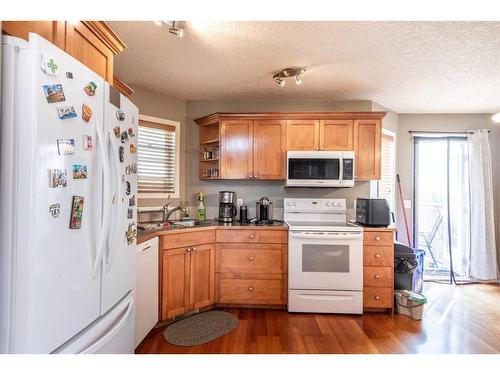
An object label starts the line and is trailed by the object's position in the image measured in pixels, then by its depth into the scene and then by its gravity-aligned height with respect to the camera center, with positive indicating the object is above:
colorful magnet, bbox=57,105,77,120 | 0.89 +0.28
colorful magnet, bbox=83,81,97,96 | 1.02 +0.42
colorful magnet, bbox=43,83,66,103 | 0.84 +0.33
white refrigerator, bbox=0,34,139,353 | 0.80 -0.06
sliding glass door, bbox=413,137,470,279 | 3.62 -0.06
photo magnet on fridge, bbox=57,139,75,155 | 0.89 +0.15
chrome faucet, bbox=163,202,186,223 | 2.72 -0.28
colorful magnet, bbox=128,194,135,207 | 1.47 -0.09
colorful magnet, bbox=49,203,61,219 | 0.86 -0.08
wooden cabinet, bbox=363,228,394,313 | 2.50 -0.80
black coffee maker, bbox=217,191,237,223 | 2.94 -0.22
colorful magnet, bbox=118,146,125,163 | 1.30 +0.18
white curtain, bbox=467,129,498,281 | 3.40 -0.29
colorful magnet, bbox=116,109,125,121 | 1.28 +0.38
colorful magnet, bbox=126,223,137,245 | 1.42 -0.28
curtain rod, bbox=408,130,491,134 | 3.58 +0.85
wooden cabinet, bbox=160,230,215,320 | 2.20 -0.85
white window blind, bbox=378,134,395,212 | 3.46 +0.28
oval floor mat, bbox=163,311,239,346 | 2.01 -1.23
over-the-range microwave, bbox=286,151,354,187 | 2.77 +0.24
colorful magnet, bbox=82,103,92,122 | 1.00 +0.31
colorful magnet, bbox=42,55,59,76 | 0.83 +0.42
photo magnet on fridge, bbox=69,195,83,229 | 0.94 -0.10
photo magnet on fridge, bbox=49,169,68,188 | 0.85 +0.03
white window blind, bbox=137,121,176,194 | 2.83 +0.35
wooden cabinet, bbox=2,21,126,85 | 0.95 +0.72
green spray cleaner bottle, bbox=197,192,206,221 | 3.08 -0.25
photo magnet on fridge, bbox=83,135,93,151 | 1.00 +0.18
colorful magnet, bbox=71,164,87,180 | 0.95 +0.06
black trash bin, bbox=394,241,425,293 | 2.65 -0.81
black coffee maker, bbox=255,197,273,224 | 2.93 -0.26
